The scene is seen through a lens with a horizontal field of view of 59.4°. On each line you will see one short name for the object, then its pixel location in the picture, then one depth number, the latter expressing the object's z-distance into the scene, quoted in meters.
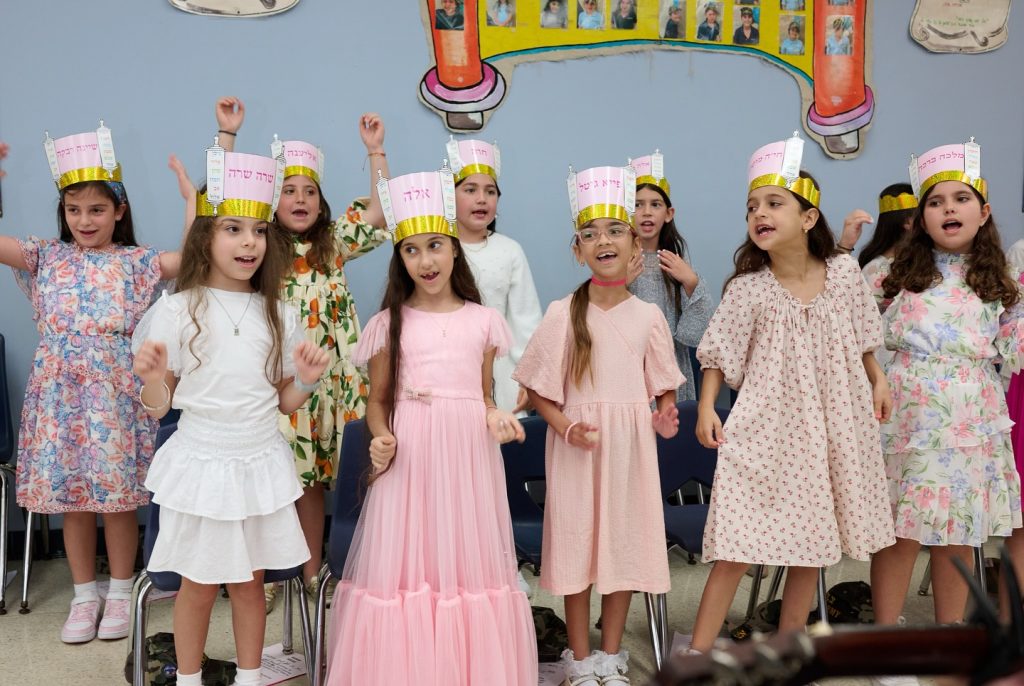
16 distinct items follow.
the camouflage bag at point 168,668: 2.47
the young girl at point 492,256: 3.13
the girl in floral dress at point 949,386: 2.60
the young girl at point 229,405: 2.11
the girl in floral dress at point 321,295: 2.96
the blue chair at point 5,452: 3.15
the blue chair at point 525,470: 2.76
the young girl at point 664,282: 3.34
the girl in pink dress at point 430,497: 2.14
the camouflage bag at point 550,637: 2.76
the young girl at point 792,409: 2.38
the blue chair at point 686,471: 2.64
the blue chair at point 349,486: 2.42
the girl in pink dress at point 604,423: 2.38
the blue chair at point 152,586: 2.17
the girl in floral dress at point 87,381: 2.87
